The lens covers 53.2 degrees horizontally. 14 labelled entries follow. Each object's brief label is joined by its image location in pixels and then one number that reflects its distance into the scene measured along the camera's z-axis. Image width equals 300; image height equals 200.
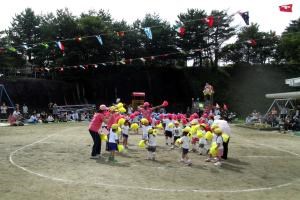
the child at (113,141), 11.03
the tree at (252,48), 47.60
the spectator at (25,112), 30.84
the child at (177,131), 14.10
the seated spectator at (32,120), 28.90
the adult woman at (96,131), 11.55
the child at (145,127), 12.70
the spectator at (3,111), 30.08
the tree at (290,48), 45.51
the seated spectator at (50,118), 30.17
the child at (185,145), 10.92
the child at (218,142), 11.10
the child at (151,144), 11.51
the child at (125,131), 14.02
